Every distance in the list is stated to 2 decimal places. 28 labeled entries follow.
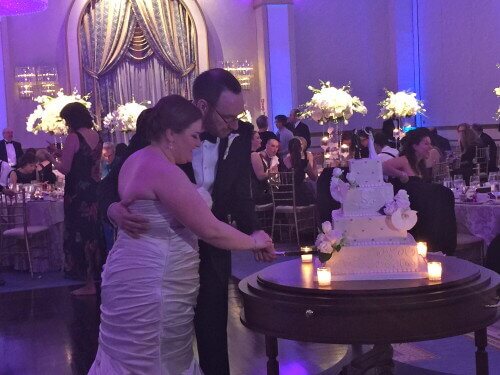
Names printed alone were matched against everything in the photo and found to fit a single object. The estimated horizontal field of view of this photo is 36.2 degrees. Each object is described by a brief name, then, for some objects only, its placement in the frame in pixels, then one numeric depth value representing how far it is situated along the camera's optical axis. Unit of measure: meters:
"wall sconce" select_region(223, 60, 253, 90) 14.29
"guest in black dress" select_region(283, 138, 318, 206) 9.17
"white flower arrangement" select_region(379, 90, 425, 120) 11.24
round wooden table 2.37
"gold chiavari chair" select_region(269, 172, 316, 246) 9.30
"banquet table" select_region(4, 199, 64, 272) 8.31
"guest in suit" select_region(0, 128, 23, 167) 11.66
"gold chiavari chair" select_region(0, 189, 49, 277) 8.09
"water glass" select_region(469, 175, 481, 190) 6.66
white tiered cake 2.64
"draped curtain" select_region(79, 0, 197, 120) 13.61
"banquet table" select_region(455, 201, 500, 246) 5.76
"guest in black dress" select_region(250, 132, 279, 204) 9.20
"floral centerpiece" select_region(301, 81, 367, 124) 9.22
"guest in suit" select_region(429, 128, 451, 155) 11.66
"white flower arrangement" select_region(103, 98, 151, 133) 10.68
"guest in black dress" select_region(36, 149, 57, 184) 10.20
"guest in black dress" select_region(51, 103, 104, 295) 6.39
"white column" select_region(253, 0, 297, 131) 14.20
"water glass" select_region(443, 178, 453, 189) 7.10
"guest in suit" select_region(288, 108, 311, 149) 12.21
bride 2.35
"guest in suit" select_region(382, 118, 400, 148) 12.92
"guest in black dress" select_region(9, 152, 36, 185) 9.75
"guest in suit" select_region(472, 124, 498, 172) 10.95
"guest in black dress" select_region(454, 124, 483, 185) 10.34
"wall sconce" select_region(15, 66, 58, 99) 12.97
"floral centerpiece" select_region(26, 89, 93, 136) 9.38
